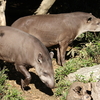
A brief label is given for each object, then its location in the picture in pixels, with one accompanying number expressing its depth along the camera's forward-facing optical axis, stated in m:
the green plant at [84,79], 13.92
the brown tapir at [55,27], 16.53
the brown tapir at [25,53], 13.27
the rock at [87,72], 14.29
